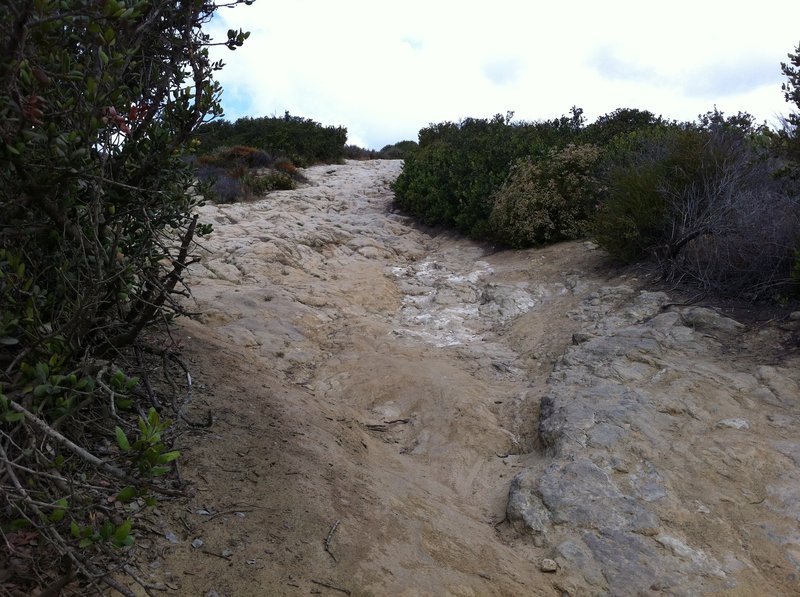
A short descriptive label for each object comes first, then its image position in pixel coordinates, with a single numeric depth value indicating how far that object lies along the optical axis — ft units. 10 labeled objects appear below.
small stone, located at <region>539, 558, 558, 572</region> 10.49
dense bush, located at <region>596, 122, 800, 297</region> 18.74
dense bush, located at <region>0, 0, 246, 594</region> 6.07
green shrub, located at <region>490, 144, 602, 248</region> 29.76
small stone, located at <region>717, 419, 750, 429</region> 13.78
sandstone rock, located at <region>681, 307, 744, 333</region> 17.72
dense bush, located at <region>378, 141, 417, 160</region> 89.25
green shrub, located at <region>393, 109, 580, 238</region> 34.71
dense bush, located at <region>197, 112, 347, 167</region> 64.18
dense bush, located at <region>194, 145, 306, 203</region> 41.37
